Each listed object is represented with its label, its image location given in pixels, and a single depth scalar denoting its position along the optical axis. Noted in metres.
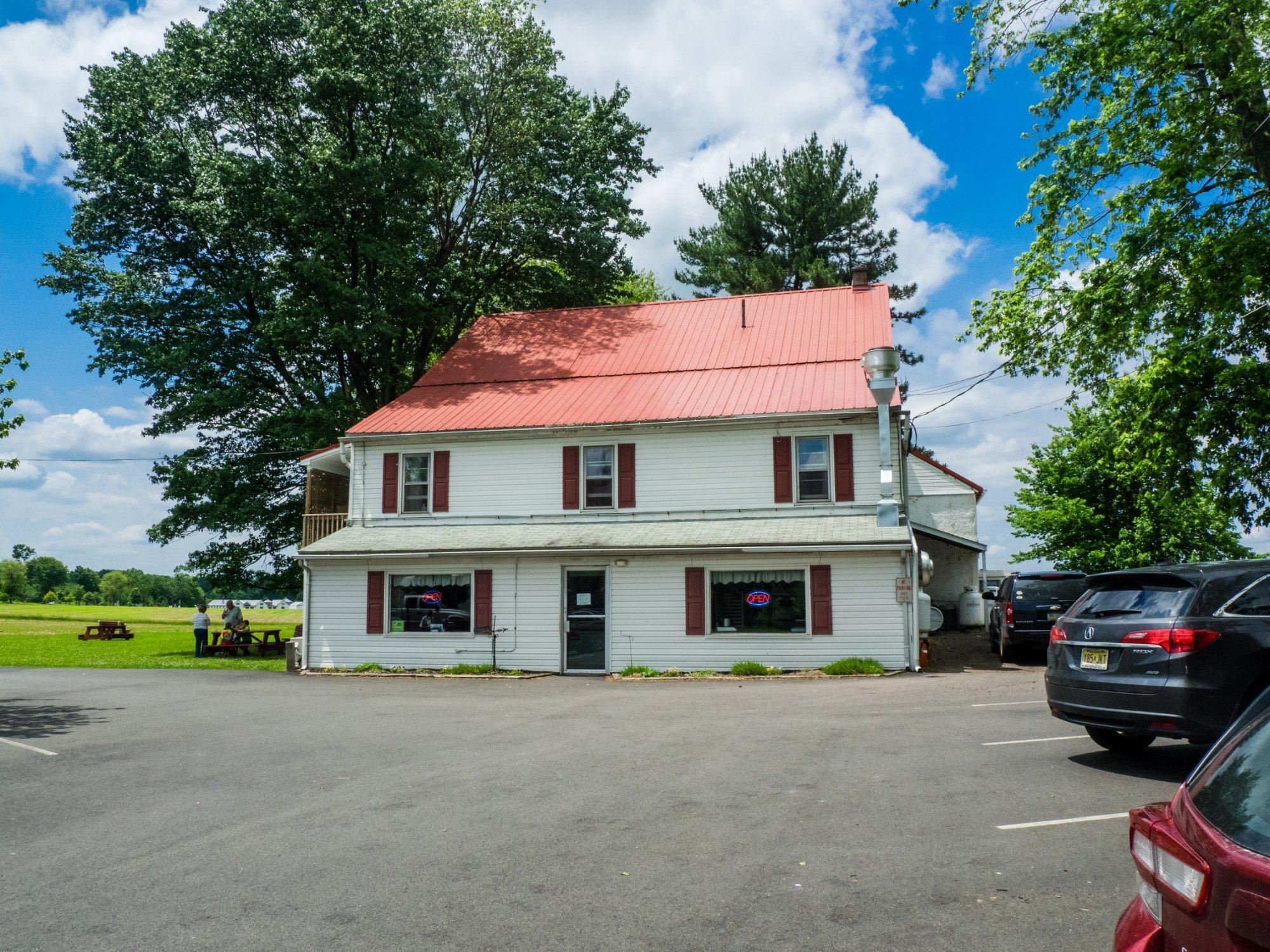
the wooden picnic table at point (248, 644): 29.25
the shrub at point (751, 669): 19.83
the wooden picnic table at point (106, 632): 39.28
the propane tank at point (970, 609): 30.62
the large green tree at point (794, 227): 41.88
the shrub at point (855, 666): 19.22
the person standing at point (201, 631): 29.09
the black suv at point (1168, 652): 7.31
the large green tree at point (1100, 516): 34.75
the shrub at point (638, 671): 20.45
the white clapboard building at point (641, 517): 20.17
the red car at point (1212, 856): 2.00
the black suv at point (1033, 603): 19.67
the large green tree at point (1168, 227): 17.33
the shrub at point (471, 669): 21.56
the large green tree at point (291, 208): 29.31
